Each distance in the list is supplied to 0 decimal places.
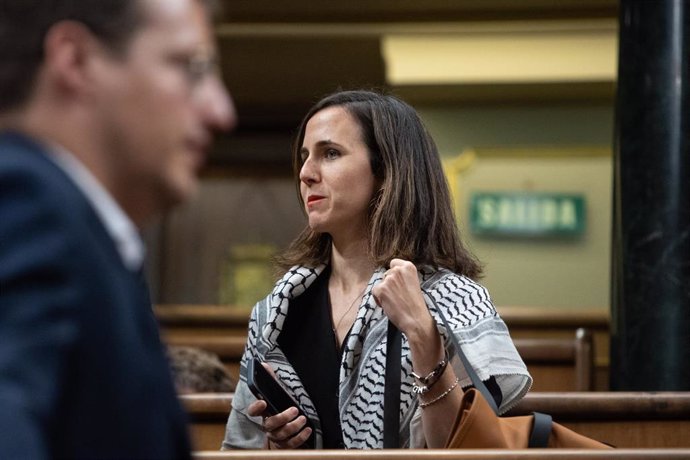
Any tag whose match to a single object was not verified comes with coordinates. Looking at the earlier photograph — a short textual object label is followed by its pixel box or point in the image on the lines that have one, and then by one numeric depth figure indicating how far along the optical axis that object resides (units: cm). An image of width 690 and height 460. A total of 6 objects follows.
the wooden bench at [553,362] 826
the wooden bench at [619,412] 537
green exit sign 1634
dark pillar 714
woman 459
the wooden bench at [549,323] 1095
